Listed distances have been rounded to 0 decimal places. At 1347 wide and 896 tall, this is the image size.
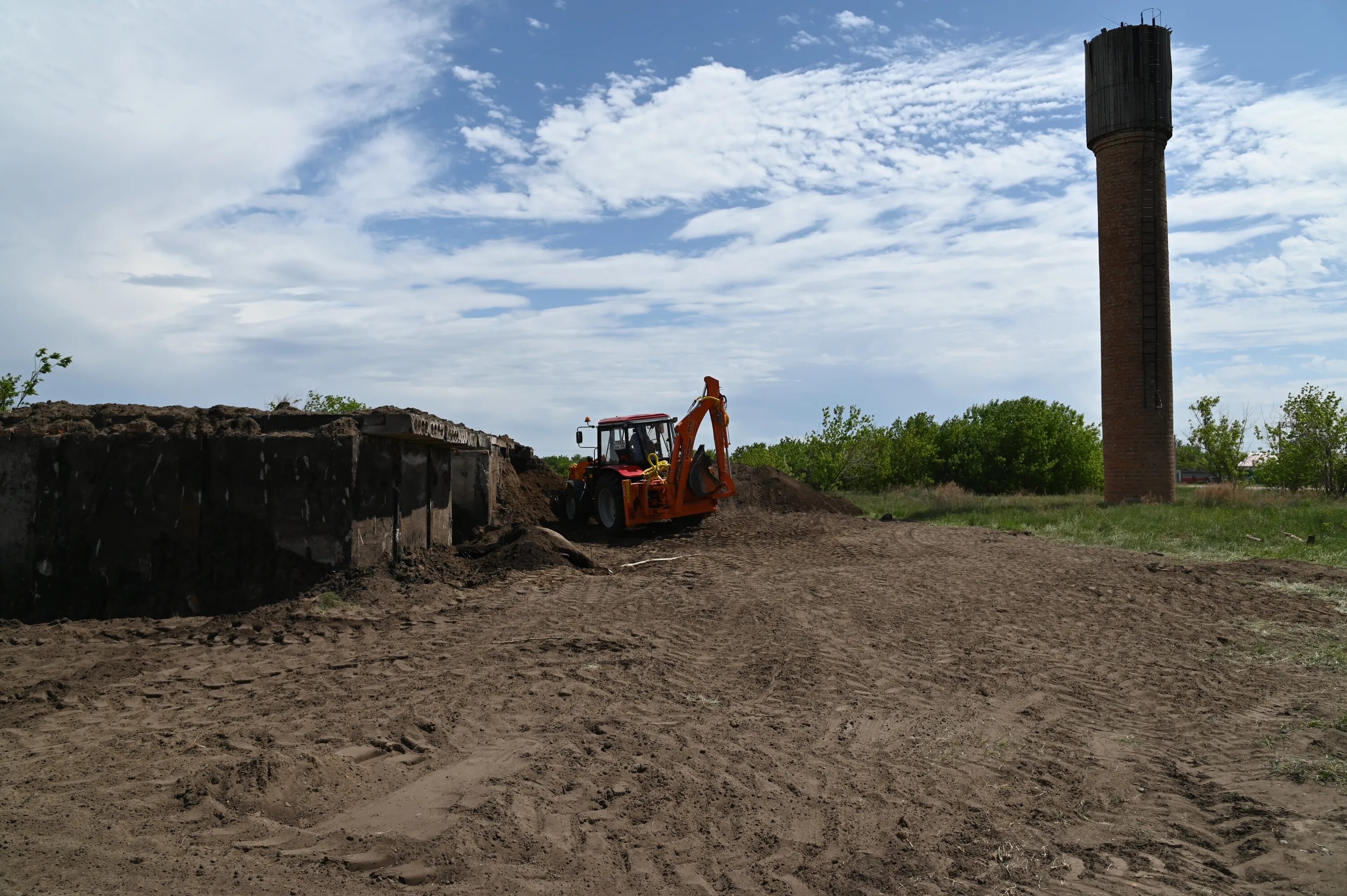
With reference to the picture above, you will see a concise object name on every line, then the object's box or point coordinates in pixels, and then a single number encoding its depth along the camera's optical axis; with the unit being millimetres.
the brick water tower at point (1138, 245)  26672
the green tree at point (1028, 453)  48750
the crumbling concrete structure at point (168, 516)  10398
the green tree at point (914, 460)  49344
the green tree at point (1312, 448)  32438
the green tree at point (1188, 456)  44125
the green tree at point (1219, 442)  40031
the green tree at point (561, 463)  39906
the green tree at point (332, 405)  25891
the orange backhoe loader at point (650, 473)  17578
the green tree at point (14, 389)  14945
